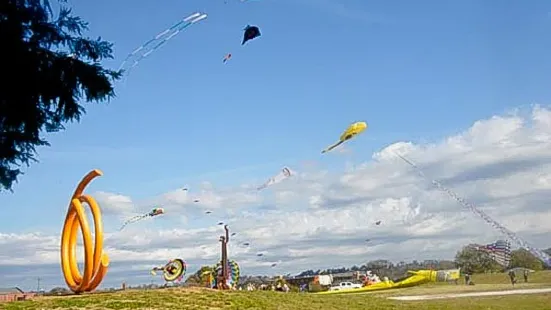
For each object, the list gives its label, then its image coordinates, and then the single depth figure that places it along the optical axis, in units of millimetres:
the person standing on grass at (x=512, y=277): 38044
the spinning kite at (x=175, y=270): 30641
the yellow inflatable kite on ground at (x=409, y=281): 43172
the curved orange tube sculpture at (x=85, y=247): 21844
